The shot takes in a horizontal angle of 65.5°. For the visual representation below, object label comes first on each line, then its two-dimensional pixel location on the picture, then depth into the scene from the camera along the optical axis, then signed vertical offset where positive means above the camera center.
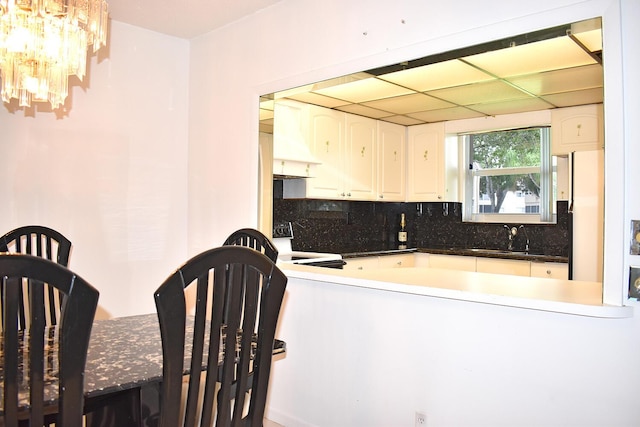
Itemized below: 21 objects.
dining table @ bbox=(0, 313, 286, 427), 1.38 -0.47
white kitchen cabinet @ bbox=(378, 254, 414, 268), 4.75 -0.47
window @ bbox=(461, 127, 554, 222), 4.91 +0.40
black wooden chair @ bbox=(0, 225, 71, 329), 2.10 -0.15
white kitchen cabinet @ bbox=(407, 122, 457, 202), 5.17 +0.52
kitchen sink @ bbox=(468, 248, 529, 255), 4.68 -0.36
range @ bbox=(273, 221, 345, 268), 3.74 -0.35
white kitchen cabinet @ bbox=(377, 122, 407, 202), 5.15 +0.55
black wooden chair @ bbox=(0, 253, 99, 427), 1.03 -0.26
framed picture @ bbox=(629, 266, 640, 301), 1.74 -0.24
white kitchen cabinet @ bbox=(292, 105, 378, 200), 4.44 +0.54
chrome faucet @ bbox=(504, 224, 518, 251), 4.96 -0.20
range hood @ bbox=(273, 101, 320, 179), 4.02 +0.56
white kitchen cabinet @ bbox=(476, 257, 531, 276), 4.39 -0.47
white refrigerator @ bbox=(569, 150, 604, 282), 3.10 -0.02
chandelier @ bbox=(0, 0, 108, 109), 1.79 +0.64
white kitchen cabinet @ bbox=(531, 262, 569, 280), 4.16 -0.47
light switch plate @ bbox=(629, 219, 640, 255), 1.74 -0.08
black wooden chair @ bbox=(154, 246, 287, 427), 1.22 -0.31
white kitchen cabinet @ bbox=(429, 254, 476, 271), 4.71 -0.47
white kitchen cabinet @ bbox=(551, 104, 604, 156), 4.19 +0.74
